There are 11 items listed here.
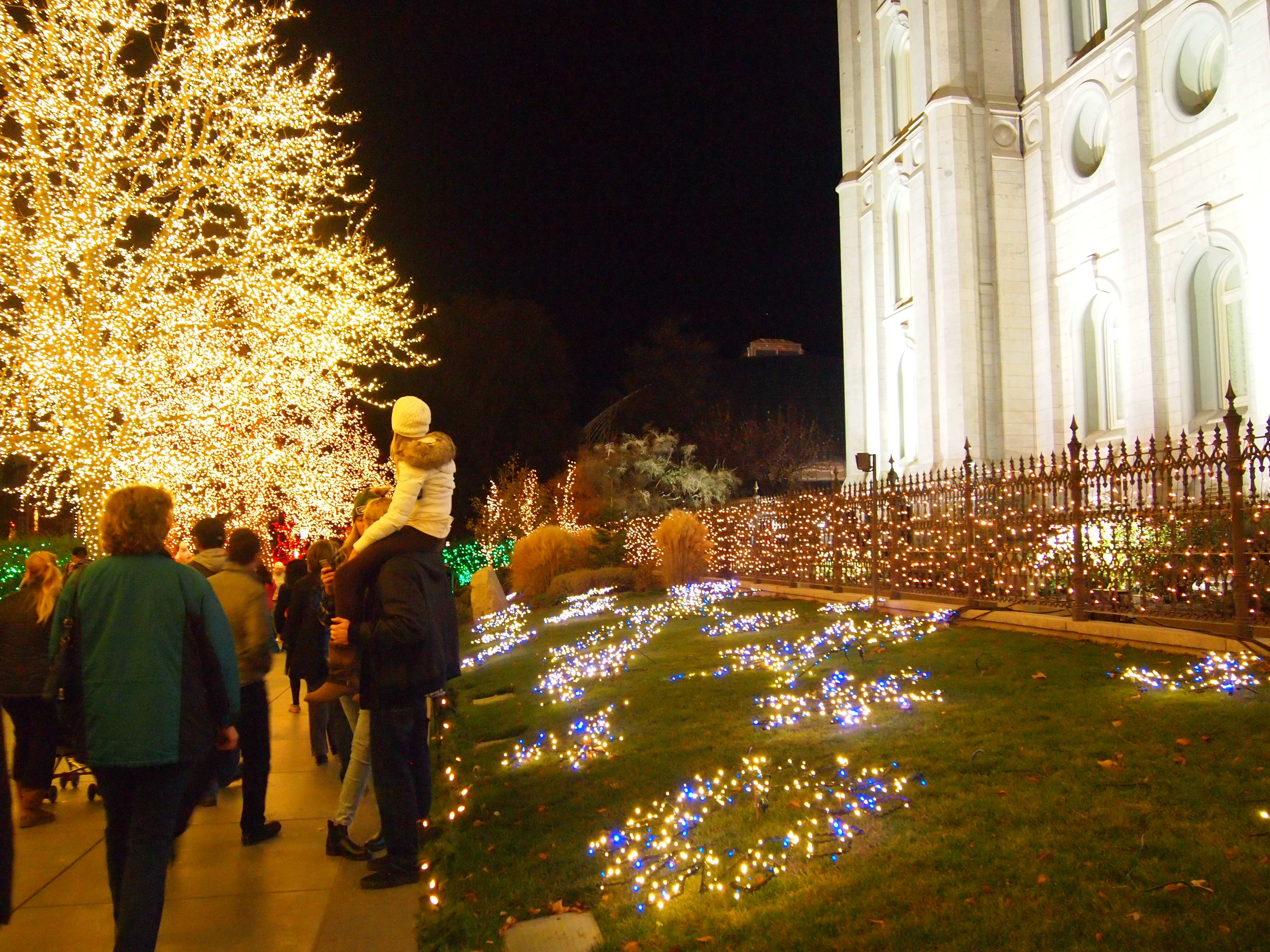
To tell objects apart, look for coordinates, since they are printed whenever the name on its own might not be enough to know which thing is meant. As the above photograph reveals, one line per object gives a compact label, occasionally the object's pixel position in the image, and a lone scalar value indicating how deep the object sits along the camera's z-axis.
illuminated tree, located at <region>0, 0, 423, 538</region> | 14.68
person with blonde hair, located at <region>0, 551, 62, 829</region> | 6.57
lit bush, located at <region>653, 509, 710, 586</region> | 20.83
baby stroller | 6.76
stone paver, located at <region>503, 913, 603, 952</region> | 4.11
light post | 13.89
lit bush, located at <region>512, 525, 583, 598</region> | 24.72
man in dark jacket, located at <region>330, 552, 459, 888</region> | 4.73
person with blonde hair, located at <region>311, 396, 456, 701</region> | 4.81
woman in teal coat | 3.68
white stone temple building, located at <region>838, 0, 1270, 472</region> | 16.86
